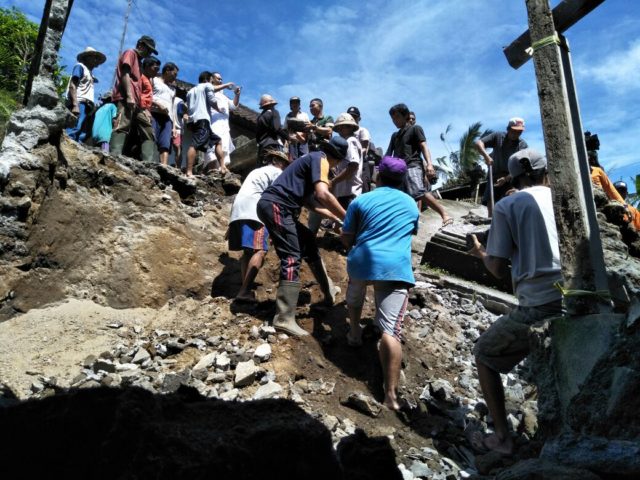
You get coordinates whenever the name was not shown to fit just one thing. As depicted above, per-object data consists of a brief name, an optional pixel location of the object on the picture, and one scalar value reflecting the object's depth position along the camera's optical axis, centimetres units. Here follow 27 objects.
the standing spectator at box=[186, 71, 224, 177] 795
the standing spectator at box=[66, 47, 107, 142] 700
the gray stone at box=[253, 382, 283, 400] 386
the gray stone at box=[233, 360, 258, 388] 401
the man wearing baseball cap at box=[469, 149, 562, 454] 333
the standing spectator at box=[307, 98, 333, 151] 764
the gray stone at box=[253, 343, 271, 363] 432
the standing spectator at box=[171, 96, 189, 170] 859
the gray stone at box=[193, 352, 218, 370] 424
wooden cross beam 328
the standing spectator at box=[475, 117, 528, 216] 696
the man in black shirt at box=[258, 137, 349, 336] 471
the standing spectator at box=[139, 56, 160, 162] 737
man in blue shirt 402
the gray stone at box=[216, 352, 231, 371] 421
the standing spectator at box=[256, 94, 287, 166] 774
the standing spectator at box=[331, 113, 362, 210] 682
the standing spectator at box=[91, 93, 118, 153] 718
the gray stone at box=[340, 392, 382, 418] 387
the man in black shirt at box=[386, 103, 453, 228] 693
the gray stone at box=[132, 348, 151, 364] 441
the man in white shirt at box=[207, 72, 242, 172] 830
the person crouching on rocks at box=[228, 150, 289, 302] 526
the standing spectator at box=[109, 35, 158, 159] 703
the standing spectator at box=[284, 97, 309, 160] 812
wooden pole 294
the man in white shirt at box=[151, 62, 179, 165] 771
